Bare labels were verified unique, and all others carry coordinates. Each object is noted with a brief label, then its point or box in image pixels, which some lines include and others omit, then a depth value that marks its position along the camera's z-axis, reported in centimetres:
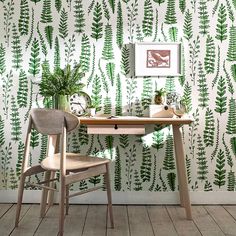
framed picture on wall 340
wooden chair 257
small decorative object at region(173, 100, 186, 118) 335
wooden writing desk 299
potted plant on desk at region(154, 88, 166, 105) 335
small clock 344
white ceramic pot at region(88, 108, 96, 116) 335
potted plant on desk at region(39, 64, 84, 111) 328
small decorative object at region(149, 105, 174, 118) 331
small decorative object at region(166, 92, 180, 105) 339
